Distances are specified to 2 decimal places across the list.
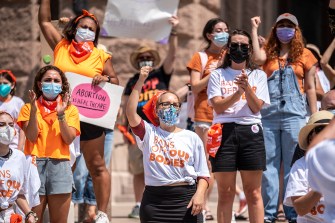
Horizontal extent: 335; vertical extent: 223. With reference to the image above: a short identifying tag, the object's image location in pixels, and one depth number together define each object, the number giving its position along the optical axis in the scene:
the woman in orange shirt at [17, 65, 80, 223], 13.28
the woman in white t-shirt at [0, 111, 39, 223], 13.03
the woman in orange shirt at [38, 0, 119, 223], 14.65
